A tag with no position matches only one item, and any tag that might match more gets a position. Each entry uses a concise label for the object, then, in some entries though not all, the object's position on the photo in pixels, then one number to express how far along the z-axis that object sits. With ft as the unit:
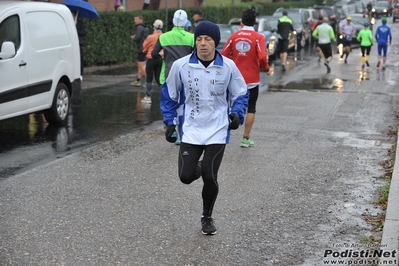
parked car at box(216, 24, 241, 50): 76.33
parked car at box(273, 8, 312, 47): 111.45
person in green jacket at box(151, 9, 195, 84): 36.55
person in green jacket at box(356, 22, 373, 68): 82.48
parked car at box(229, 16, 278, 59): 84.90
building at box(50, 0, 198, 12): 99.40
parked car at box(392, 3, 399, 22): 197.93
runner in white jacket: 20.57
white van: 34.91
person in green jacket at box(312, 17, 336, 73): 79.25
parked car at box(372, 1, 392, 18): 214.98
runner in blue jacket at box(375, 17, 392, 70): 84.12
